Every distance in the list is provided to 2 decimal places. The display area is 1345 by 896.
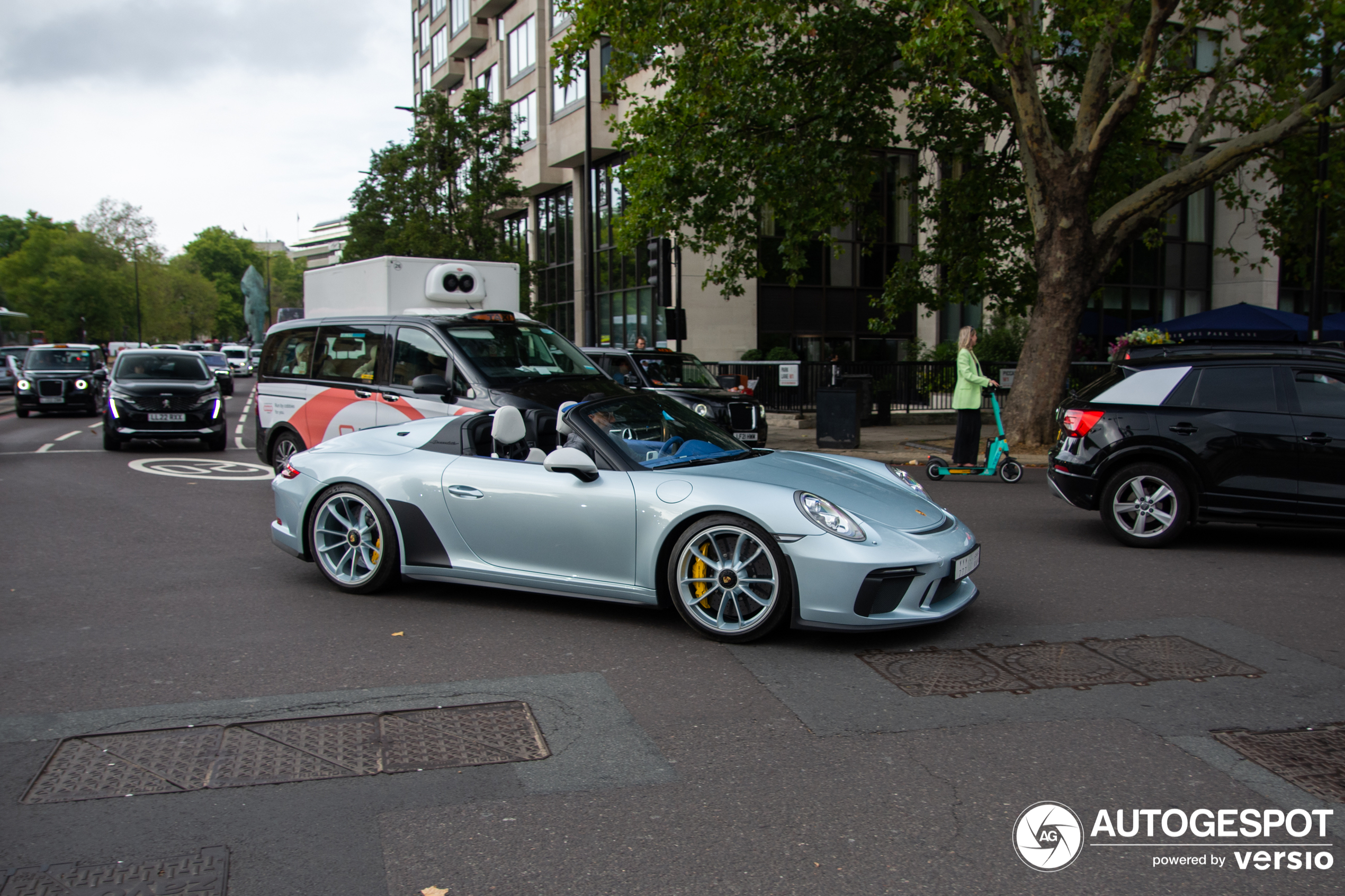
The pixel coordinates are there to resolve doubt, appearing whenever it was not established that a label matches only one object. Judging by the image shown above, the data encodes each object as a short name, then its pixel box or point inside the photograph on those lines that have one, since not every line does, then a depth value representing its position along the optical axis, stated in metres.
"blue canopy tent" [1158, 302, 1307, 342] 23.38
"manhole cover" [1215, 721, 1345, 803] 3.56
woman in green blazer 12.26
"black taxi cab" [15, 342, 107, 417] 24.92
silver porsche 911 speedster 5.12
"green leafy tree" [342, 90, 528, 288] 34.78
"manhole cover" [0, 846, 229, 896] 2.87
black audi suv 7.80
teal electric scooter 12.15
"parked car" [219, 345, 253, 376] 60.53
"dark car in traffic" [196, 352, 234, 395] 42.86
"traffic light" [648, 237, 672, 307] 16.84
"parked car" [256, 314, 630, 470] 9.39
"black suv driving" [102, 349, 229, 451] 15.92
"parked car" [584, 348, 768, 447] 15.16
